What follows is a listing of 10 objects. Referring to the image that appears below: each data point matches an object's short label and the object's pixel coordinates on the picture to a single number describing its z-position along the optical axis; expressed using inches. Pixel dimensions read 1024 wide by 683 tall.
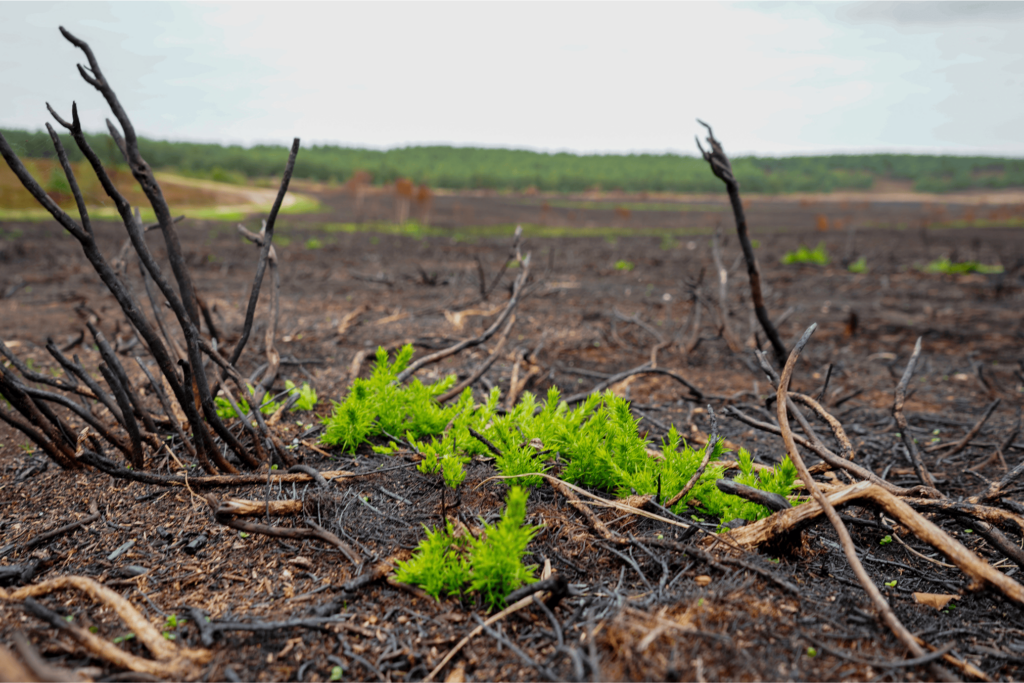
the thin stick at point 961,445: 119.3
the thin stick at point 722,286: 208.7
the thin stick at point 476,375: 117.7
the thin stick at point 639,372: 132.6
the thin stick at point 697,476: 77.4
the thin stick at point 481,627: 56.9
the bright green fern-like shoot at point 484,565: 62.5
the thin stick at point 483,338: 120.3
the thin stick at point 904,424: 91.5
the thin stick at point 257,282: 97.0
